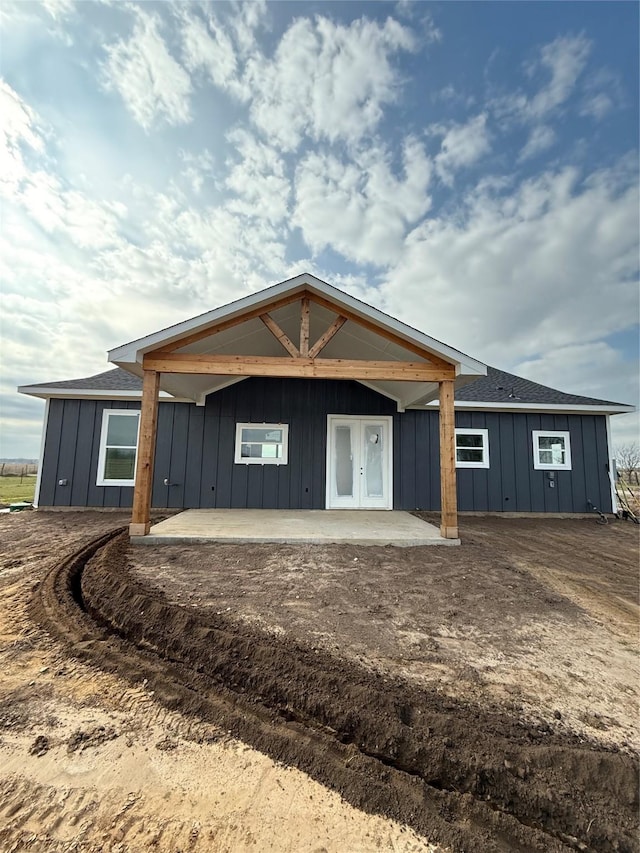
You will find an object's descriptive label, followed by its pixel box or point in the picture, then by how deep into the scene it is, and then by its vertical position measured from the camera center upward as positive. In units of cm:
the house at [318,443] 748 +49
